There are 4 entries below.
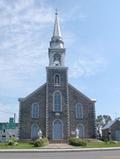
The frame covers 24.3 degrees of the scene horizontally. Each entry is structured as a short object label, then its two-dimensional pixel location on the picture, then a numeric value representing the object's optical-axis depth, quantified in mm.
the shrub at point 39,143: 32656
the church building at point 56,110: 45250
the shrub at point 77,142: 34134
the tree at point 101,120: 83688
